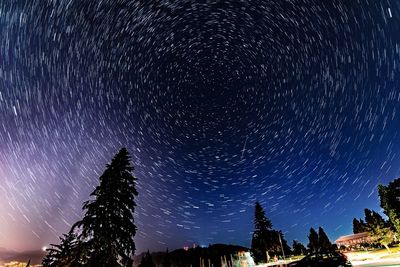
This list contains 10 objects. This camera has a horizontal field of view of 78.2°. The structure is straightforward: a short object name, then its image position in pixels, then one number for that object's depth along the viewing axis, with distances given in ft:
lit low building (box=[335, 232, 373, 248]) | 328.84
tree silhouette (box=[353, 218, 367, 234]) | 357.63
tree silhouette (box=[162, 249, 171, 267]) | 305.32
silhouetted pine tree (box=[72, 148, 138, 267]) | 56.59
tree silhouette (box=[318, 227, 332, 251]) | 326.85
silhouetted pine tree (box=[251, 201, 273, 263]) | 198.59
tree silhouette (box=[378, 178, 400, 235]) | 141.49
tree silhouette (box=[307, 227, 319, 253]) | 331.73
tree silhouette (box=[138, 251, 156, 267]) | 269.64
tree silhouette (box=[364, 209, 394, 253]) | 137.08
